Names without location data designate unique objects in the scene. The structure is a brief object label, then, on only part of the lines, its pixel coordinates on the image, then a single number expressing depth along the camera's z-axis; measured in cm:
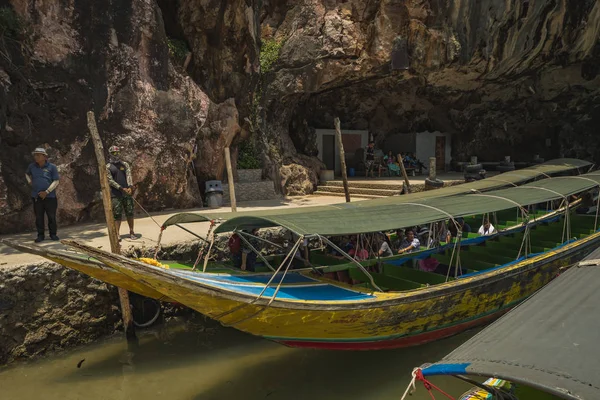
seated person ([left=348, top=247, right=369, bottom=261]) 733
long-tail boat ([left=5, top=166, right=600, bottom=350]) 480
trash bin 1238
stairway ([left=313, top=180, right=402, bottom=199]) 1551
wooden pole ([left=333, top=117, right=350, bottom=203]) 1255
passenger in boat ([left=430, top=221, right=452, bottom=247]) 855
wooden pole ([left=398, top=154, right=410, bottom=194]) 1416
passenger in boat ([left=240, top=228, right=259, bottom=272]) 719
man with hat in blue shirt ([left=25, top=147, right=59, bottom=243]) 743
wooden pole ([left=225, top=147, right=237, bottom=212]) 1030
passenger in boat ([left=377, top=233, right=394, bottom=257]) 760
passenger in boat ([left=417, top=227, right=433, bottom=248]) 895
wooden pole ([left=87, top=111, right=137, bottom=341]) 651
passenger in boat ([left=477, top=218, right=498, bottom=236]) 917
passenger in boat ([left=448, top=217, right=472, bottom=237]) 914
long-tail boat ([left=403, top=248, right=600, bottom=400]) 246
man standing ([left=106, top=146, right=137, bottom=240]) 798
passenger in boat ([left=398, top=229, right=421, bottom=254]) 798
